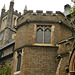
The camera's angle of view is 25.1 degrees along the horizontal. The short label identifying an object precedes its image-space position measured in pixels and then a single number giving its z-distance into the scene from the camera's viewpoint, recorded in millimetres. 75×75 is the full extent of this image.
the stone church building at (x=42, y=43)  11758
